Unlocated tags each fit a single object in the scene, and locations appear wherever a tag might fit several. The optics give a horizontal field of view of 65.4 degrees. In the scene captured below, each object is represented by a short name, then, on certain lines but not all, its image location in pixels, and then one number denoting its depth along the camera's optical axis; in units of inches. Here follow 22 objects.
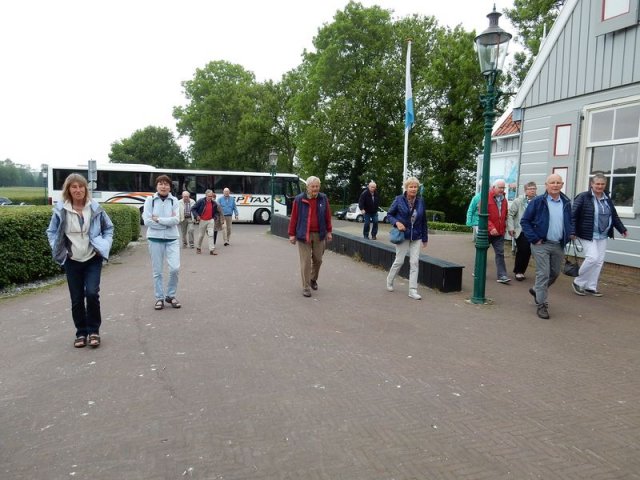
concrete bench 305.4
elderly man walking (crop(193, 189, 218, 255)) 507.8
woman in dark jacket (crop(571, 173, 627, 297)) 282.2
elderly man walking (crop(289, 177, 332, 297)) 293.1
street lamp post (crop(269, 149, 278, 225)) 959.2
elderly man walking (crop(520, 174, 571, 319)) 245.2
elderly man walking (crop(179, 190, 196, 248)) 542.9
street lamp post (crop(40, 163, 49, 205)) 1038.1
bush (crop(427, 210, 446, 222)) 1236.6
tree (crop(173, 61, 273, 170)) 1820.9
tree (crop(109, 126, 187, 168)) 2369.6
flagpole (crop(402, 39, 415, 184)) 732.7
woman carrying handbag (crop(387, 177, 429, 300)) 285.3
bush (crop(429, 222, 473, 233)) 928.9
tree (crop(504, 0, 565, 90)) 1006.2
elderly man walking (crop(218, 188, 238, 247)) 592.7
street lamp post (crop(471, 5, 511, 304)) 264.2
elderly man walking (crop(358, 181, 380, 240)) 552.1
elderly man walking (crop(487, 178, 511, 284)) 327.6
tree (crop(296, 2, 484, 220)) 1274.6
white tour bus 1039.0
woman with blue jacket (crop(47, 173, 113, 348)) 186.1
